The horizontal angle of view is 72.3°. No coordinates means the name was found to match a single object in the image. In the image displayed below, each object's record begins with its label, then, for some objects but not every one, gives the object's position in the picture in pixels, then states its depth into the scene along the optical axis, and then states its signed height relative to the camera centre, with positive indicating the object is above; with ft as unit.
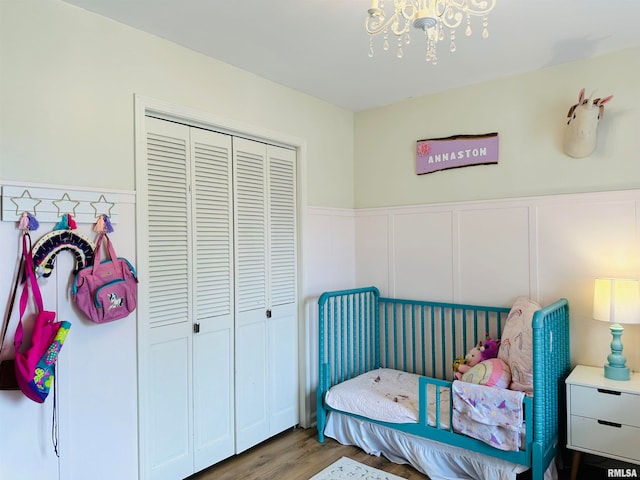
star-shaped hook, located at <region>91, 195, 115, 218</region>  6.84 +0.65
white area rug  8.30 -4.42
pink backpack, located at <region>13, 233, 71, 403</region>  5.68 -1.34
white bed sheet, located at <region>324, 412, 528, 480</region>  7.74 -4.07
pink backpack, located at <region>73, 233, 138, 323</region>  6.54 -0.63
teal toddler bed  7.29 -2.91
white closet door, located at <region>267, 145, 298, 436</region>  9.88 -1.02
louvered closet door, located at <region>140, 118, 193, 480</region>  7.61 -1.10
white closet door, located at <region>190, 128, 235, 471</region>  8.35 -1.03
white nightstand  7.15 -2.94
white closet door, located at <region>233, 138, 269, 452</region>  9.14 -1.01
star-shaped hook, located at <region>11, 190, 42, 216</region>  6.01 +0.63
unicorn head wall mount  8.27 +2.25
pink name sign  9.87 +2.15
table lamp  7.52 -1.17
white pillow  7.68 -1.89
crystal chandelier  4.98 +3.00
